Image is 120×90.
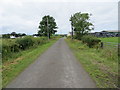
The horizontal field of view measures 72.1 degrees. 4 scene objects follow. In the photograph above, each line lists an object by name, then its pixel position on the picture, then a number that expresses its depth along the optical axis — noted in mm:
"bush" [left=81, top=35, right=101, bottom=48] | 11339
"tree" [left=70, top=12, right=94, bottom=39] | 19724
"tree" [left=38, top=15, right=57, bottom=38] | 36257
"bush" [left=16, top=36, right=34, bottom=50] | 11063
